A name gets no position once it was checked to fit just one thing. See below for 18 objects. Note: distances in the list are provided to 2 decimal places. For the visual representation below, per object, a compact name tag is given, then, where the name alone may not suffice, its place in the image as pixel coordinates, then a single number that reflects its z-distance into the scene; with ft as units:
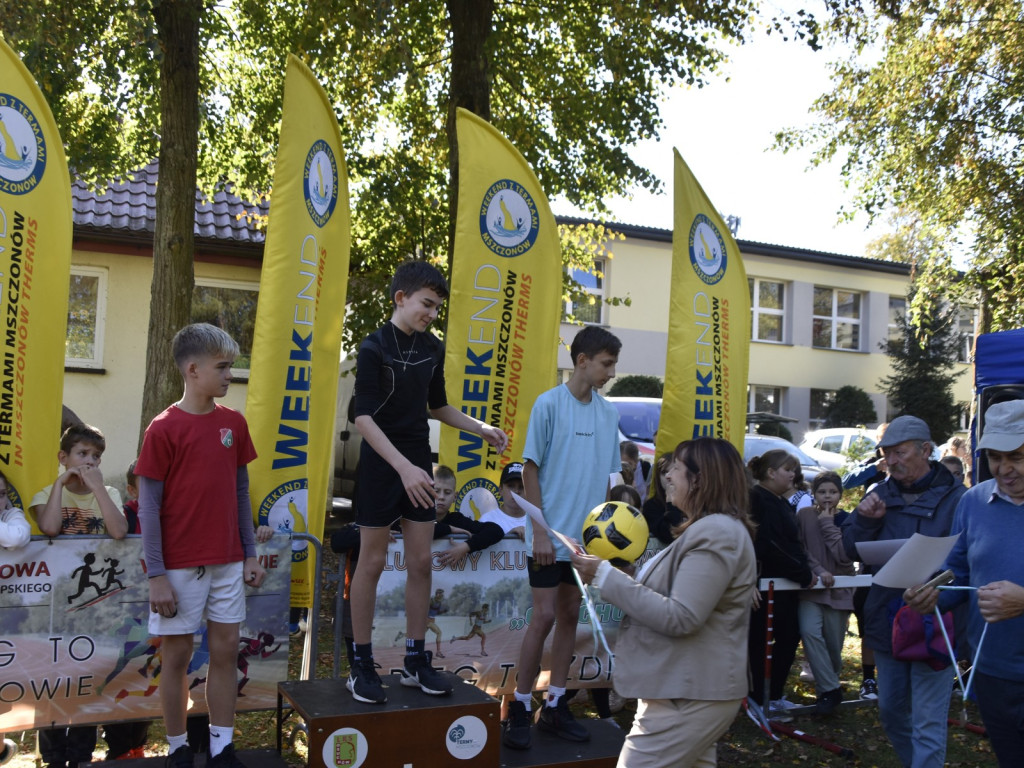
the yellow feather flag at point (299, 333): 20.51
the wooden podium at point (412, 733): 13.96
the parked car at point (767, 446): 63.00
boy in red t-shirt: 13.47
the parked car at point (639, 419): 55.06
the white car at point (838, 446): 72.34
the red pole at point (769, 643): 22.00
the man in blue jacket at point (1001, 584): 12.19
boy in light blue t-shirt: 16.37
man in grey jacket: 15.71
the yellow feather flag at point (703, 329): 25.82
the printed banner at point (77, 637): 16.10
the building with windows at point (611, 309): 47.11
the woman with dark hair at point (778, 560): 21.99
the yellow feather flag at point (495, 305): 24.34
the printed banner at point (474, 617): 19.15
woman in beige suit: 10.42
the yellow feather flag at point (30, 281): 17.53
